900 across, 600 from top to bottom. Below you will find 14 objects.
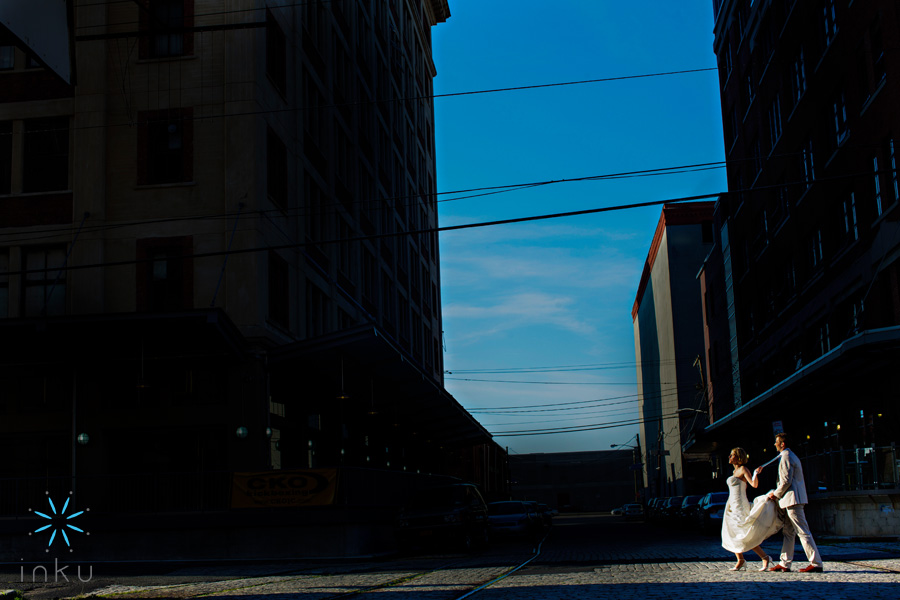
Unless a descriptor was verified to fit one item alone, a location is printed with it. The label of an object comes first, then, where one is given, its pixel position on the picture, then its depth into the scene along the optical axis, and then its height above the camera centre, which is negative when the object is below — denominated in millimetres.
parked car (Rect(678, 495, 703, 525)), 36969 -2297
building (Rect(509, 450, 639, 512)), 127625 -3451
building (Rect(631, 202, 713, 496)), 82188 +10791
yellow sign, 23984 -593
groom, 12742 -760
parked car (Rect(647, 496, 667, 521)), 50219 -3069
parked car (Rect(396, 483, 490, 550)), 23516 -1425
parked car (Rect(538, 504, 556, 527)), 43469 -2724
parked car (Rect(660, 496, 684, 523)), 43094 -2575
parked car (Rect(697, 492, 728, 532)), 30906 -1939
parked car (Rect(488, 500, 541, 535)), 32156 -2006
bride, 13273 -947
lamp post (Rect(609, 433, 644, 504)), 120438 -2641
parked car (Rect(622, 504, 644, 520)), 78500 -4716
